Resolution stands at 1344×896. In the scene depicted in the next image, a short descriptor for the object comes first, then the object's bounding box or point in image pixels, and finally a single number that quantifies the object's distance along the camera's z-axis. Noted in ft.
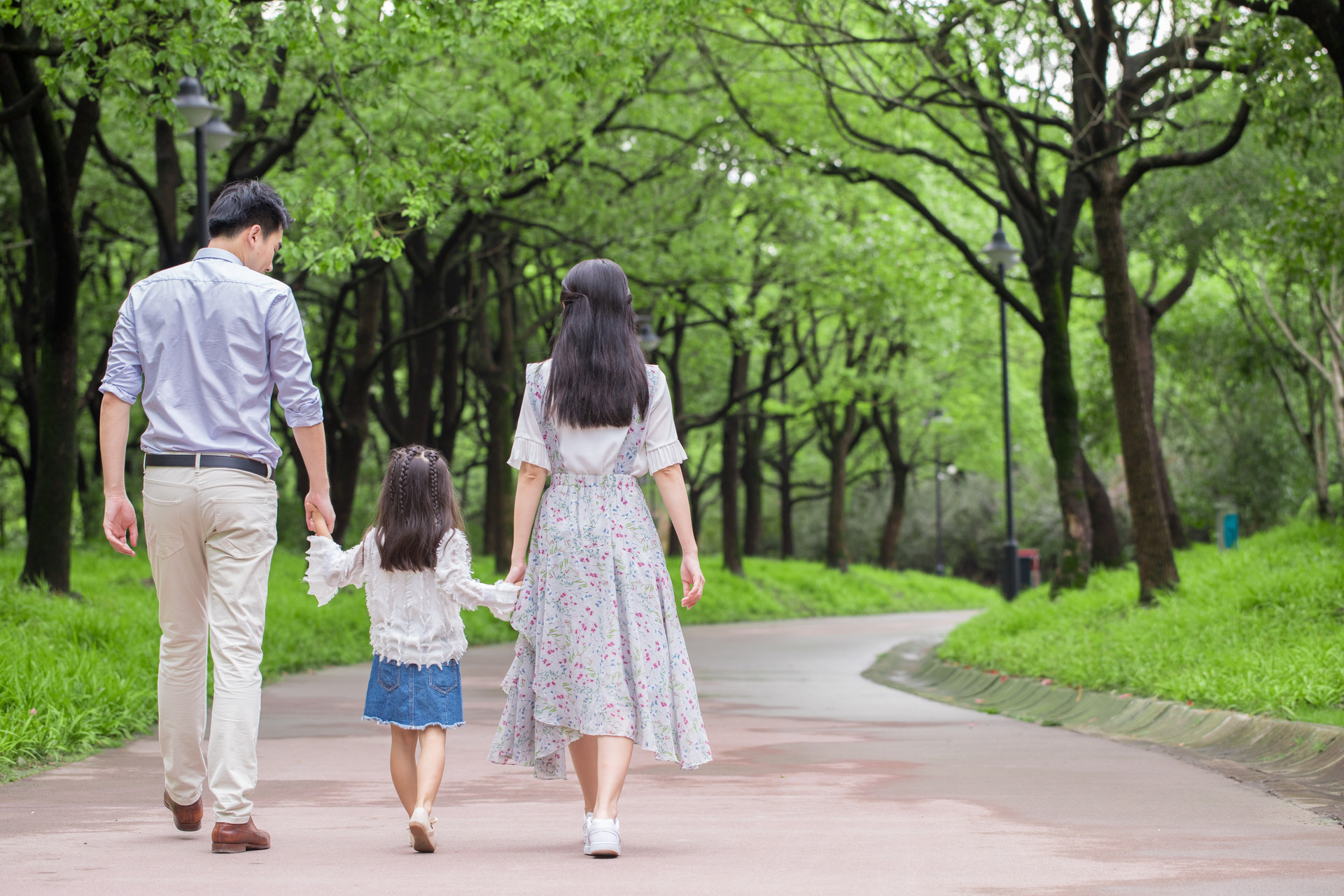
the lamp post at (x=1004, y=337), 63.82
